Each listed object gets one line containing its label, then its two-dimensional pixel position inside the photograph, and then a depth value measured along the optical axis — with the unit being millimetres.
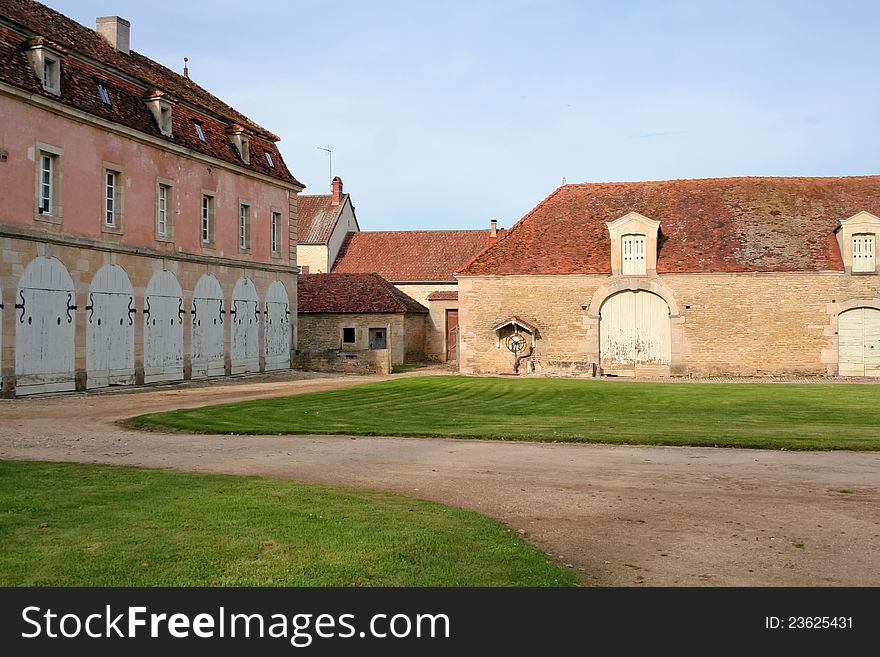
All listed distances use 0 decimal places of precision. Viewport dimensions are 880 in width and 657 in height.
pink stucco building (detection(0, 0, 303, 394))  20172
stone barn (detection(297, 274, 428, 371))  37531
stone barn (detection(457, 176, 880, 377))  29234
